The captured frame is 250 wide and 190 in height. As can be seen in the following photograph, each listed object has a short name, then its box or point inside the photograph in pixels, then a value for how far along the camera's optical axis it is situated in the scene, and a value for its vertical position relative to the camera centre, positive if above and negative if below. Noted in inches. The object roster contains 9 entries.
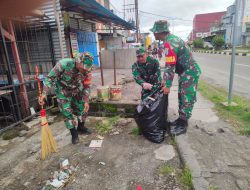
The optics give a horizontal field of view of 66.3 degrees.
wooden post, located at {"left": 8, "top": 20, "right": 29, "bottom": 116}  179.5 -22.1
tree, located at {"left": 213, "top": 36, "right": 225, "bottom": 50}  1273.4 +10.5
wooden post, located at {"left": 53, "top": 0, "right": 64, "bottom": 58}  218.1 +34.1
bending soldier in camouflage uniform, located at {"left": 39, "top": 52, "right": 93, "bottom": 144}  110.6 -21.0
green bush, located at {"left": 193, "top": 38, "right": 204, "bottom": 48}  1696.6 +13.8
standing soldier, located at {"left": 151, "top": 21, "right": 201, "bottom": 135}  112.0 -14.4
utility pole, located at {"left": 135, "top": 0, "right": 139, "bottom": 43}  800.4 +152.3
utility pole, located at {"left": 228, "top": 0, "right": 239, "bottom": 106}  153.2 -0.7
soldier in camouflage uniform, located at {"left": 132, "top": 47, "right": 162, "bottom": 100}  130.5 -17.6
